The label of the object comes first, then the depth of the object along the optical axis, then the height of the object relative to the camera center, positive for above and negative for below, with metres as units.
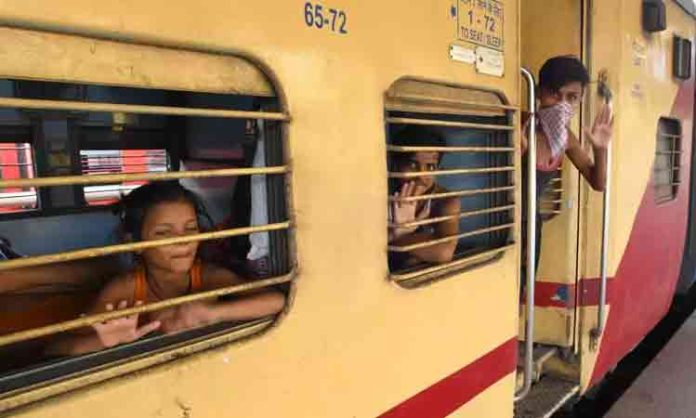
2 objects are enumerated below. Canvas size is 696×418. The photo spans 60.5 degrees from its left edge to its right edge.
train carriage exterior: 1.04 -0.07
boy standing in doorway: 2.69 +0.12
